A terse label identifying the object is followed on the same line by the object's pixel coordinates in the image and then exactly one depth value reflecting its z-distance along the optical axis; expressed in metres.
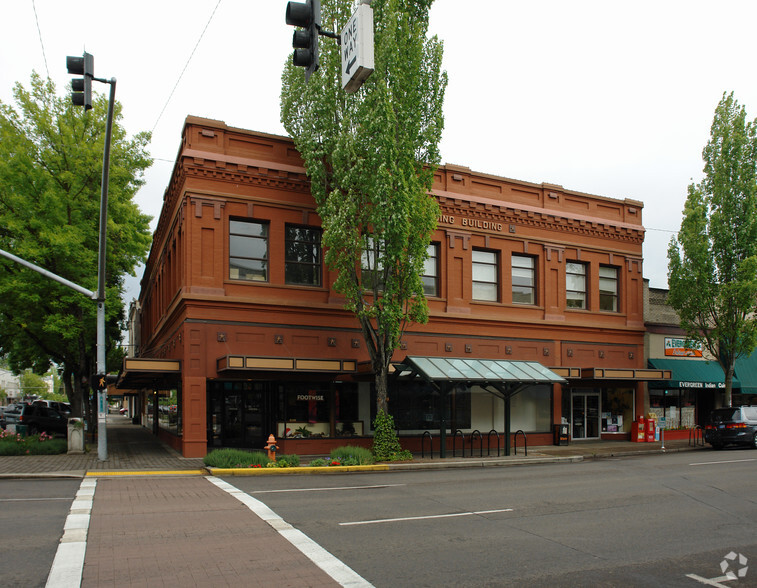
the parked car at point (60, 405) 42.62
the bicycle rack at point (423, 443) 21.30
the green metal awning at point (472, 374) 20.92
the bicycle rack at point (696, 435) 26.92
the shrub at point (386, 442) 19.94
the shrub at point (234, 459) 17.44
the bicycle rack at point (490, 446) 22.87
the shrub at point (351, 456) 18.70
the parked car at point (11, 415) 39.51
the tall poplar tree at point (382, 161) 19.55
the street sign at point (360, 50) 7.95
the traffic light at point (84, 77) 10.66
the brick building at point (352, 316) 21.41
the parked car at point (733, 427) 24.36
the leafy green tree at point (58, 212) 25.80
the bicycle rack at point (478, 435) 22.13
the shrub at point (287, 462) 17.88
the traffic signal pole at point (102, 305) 16.55
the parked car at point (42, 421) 31.39
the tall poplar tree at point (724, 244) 27.06
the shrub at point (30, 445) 20.75
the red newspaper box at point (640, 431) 28.10
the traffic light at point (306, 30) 7.71
